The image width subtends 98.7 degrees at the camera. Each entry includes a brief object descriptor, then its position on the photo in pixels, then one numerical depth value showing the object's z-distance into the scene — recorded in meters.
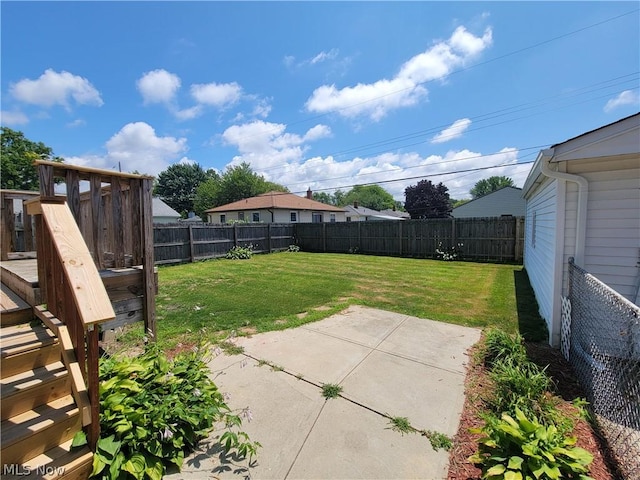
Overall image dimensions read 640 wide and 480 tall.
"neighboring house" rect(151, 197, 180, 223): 23.94
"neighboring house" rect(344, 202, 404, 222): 35.27
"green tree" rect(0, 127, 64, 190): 24.27
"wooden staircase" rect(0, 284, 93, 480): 1.43
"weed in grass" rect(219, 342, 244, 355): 3.34
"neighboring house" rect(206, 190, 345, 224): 21.64
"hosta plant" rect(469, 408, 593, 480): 1.46
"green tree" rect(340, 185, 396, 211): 73.75
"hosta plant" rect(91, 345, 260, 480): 1.55
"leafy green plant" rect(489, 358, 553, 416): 2.15
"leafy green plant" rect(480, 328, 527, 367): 2.90
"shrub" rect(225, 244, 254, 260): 12.92
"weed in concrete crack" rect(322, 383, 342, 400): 2.47
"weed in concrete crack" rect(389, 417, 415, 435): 2.04
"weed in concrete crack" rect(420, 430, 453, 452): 1.88
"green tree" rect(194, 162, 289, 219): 36.81
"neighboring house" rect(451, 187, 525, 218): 23.16
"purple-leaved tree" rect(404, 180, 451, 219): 37.66
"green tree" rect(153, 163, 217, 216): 46.72
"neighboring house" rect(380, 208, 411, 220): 45.07
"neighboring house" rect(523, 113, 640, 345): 2.92
